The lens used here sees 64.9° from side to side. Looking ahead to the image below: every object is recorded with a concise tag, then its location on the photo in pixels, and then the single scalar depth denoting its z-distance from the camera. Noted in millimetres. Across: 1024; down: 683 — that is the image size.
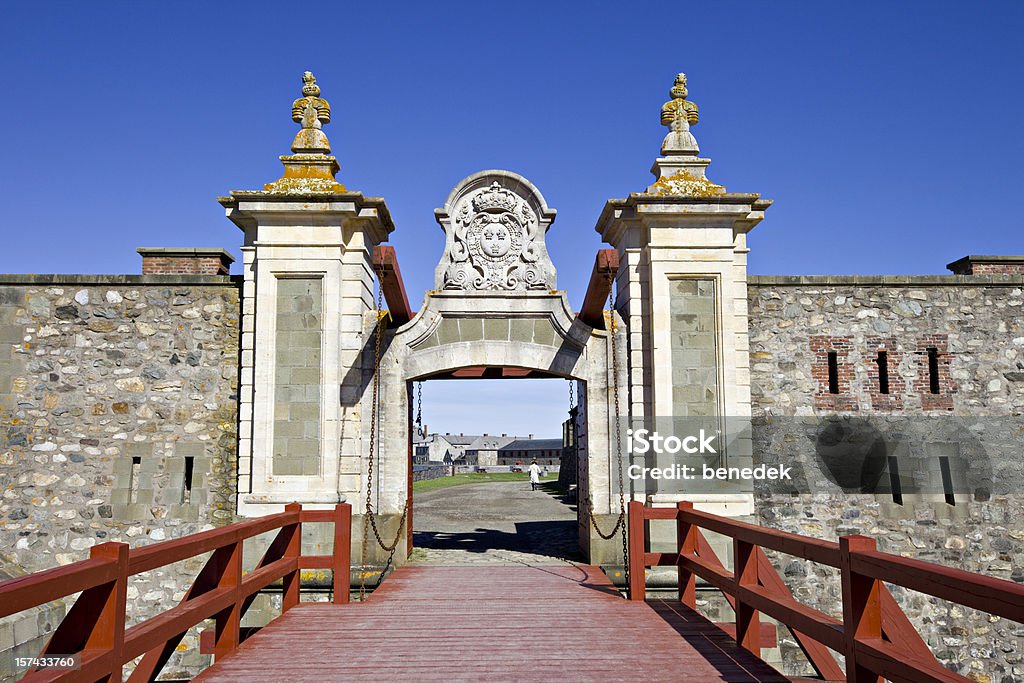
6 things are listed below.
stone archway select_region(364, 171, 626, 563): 9195
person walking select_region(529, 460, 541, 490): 29844
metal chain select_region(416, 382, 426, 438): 10344
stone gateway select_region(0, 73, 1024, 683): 8695
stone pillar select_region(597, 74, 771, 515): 8664
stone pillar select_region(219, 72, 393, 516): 8508
